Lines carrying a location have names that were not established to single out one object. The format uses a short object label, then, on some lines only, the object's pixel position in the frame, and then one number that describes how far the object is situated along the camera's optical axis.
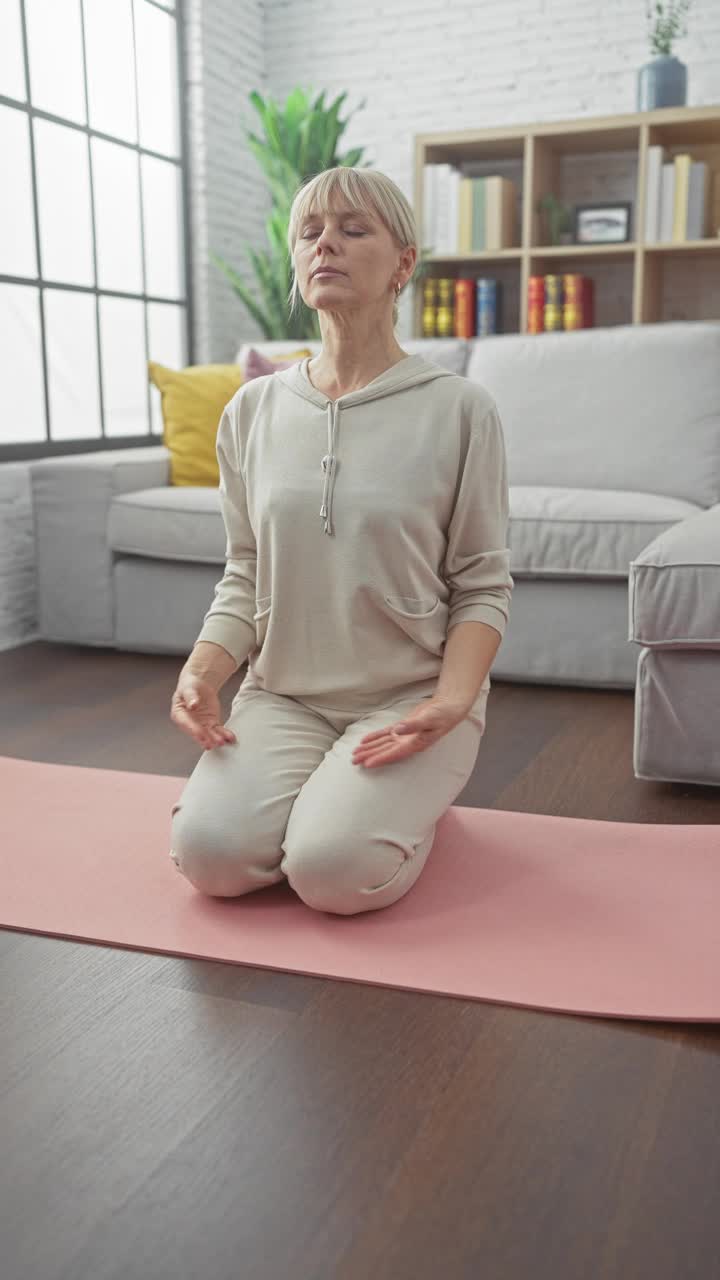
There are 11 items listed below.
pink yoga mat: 1.33
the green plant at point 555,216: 4.45
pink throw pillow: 3.41
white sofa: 2.72
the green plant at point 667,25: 4.15
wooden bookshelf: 4.25
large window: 3.57
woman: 1.49
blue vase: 4.18
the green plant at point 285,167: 4.25
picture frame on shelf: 4.36
